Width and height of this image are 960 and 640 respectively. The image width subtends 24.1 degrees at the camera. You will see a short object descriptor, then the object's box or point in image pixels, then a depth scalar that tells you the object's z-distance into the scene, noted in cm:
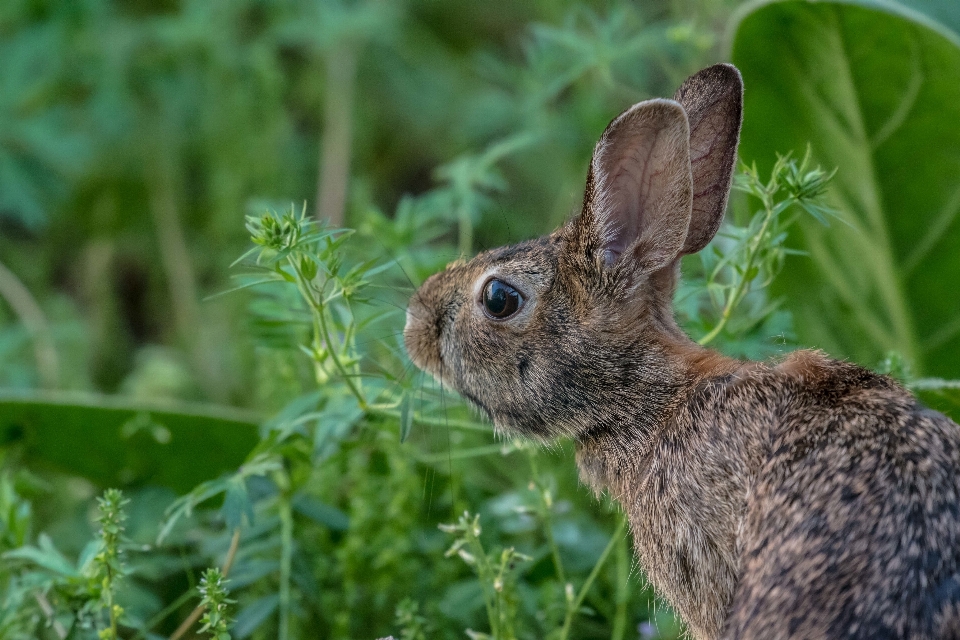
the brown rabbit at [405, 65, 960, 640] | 378
